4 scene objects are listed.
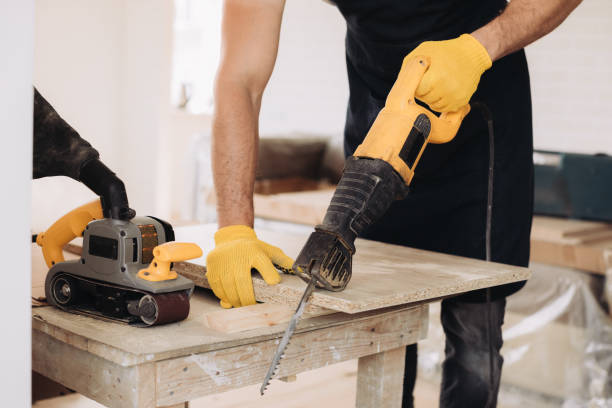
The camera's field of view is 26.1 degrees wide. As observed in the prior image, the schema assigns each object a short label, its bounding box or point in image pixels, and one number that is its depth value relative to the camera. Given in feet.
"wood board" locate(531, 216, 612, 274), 11.25
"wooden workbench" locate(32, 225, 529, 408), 6.17
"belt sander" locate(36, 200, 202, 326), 6.34
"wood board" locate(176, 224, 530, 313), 6.55
